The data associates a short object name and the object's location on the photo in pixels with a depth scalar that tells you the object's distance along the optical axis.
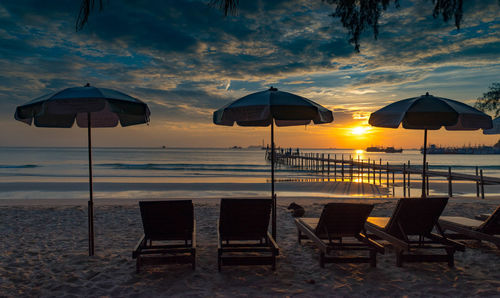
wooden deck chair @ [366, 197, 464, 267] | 3.83
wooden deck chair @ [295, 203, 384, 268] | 3.86
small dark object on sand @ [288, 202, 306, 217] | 7.50
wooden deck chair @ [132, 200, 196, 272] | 3.91
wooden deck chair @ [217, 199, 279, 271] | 4.05
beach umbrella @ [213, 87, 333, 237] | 3.90
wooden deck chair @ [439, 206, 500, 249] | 4.25
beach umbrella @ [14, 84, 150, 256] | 3.47
